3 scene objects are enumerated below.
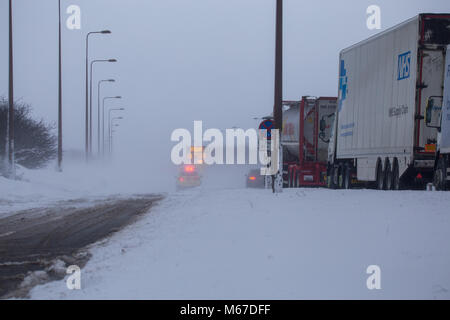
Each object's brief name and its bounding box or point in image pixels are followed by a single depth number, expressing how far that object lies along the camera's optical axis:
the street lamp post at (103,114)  81.29
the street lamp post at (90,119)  59.12
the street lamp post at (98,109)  70.04
